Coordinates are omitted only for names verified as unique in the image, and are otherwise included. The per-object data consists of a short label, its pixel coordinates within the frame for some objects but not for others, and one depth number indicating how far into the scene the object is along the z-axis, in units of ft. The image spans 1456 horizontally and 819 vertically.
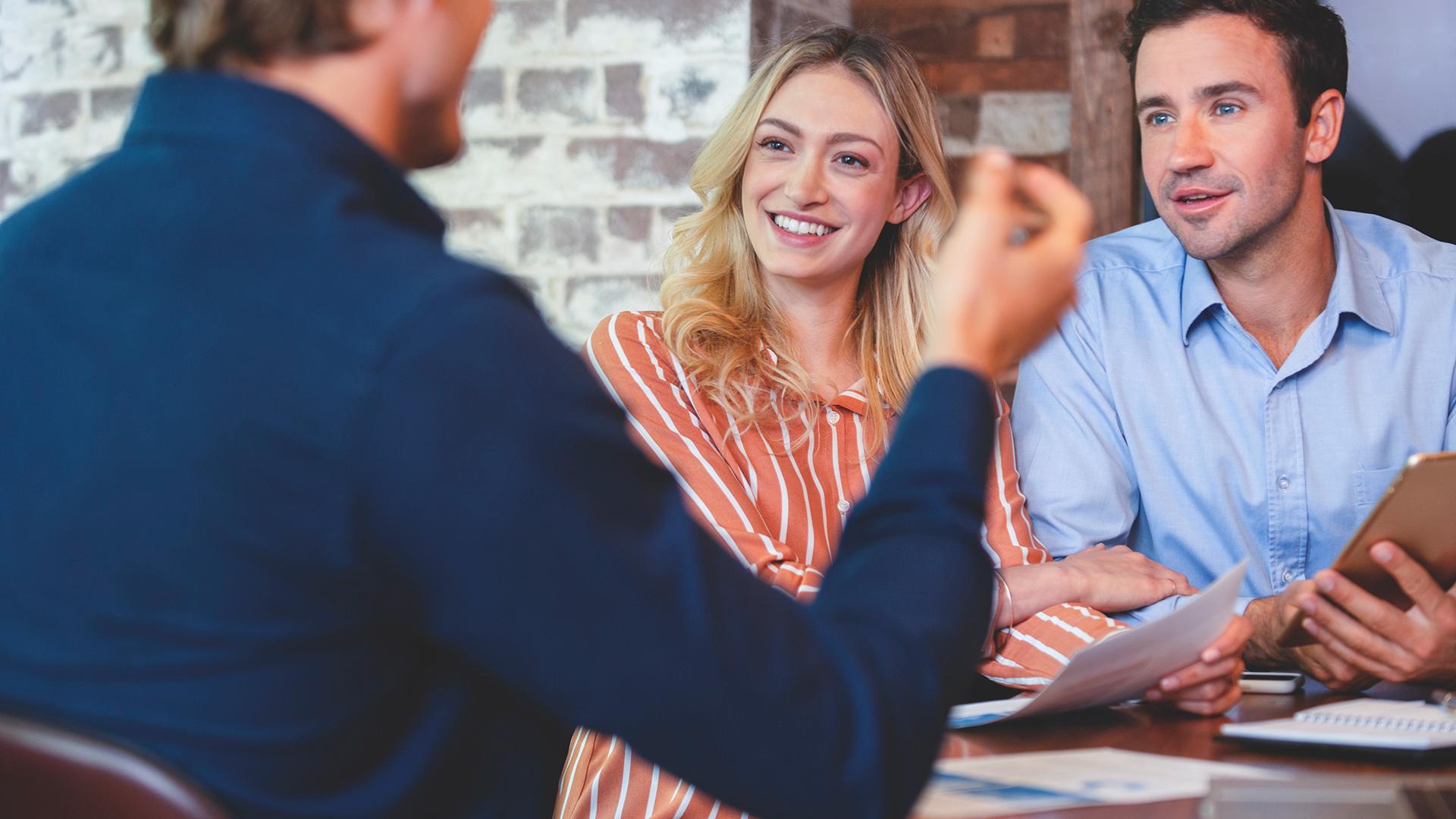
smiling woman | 5.41
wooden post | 8.83
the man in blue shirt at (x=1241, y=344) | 6.21
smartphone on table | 4.94
